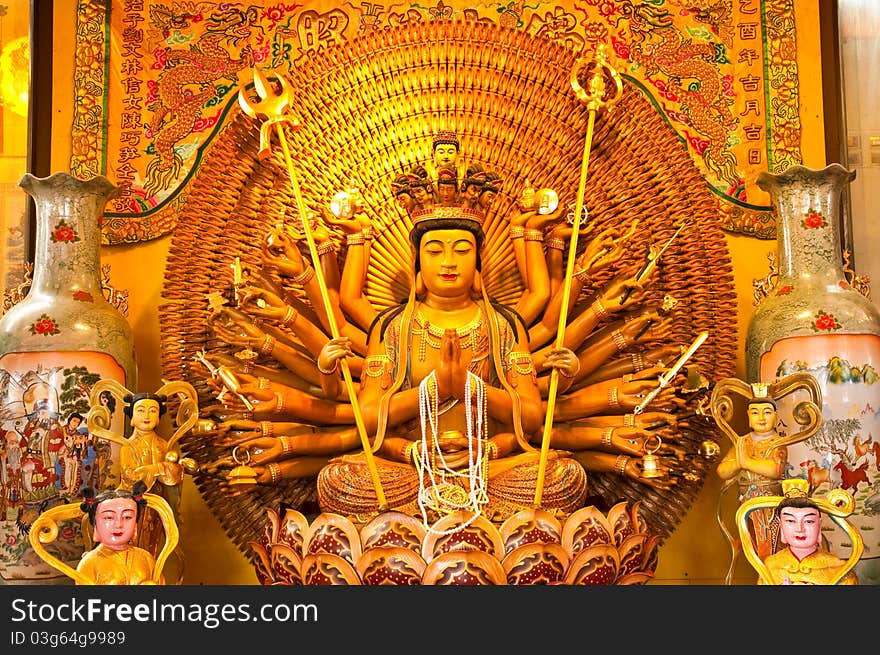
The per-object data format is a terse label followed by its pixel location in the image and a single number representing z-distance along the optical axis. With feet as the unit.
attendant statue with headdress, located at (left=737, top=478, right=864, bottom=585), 11.12
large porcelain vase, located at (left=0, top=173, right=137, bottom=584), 13.70
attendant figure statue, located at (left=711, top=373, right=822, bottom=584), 12.44
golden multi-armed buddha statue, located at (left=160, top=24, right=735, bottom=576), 13.85
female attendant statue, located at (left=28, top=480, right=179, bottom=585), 11.34
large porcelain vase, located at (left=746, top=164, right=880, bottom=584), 13.55
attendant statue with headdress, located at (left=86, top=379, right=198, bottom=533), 12.78
